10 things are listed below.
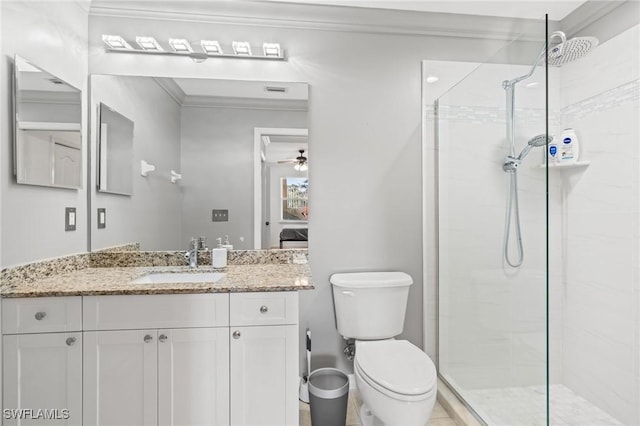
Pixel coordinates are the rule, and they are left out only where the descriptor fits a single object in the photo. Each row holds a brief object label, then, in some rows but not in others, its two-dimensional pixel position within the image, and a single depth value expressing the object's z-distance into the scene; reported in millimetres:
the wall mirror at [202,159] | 1924
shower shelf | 1902
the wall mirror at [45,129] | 1456
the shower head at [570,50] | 1565
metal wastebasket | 1634
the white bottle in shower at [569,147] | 1951
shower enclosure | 1355
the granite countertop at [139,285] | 1360
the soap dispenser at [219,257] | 1872
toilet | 1344
